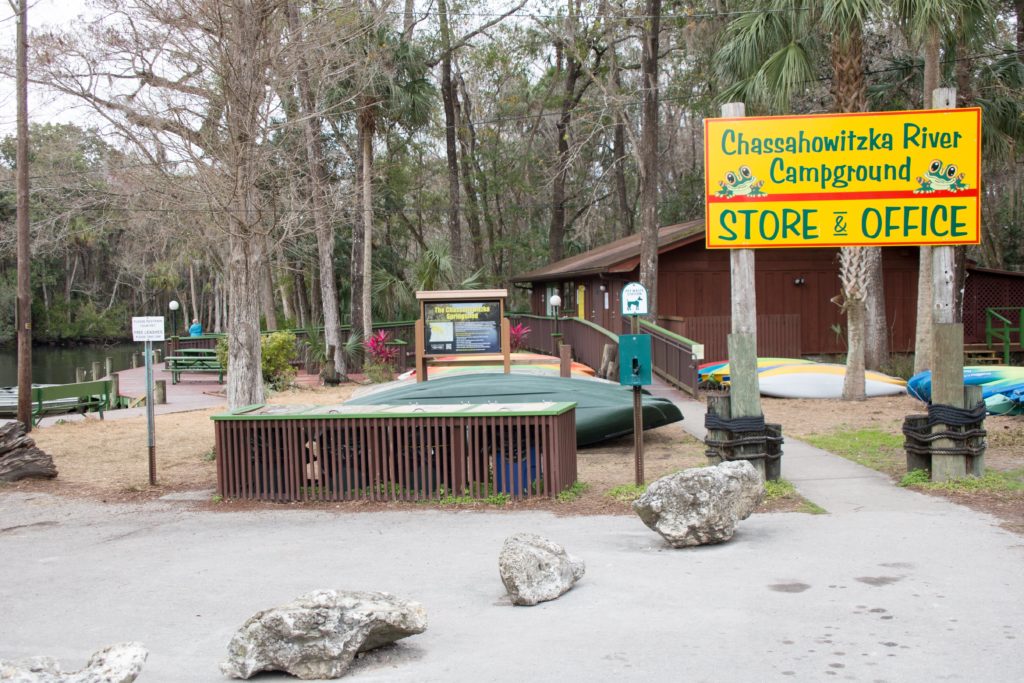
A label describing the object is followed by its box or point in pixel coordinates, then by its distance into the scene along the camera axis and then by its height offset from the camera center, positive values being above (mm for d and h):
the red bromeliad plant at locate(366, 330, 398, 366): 28031 -875
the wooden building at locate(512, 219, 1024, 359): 25297 +567
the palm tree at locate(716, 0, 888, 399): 17703 +4580
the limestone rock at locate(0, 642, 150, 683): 3945 -1443
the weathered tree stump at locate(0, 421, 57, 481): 12039 -1618
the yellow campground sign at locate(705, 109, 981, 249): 10164 +1370
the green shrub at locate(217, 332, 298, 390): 24828 -915
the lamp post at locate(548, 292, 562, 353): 27548 +404
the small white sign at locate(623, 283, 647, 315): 10078 +142
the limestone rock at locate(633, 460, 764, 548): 7598 -1548
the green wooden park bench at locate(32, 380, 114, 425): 19875 -1436
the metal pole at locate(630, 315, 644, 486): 10051 -1284
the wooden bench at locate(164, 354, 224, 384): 27922 -1156
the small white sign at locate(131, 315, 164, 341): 11609 -13
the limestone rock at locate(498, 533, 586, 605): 6266 -1674
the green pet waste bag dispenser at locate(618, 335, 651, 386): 9773 -461
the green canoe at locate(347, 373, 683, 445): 13086 -1140
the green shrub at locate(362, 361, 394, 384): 26453 -1445
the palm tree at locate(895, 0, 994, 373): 15406 +4689
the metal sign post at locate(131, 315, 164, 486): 11594 -83
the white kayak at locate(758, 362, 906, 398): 18562 -1478
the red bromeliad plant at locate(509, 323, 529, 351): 28547 -507
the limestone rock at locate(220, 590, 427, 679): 5082 -1674
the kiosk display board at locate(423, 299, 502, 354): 17922 -144
